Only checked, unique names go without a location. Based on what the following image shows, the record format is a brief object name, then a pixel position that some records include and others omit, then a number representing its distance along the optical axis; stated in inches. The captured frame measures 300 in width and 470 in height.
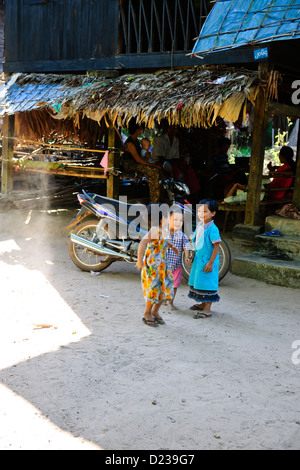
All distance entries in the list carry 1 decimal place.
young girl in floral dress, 198.7
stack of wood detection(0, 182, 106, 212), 413.4
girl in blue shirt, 211.3
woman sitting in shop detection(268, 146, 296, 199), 384.5
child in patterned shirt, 210.2
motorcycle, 267.7
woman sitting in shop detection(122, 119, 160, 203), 356.2
